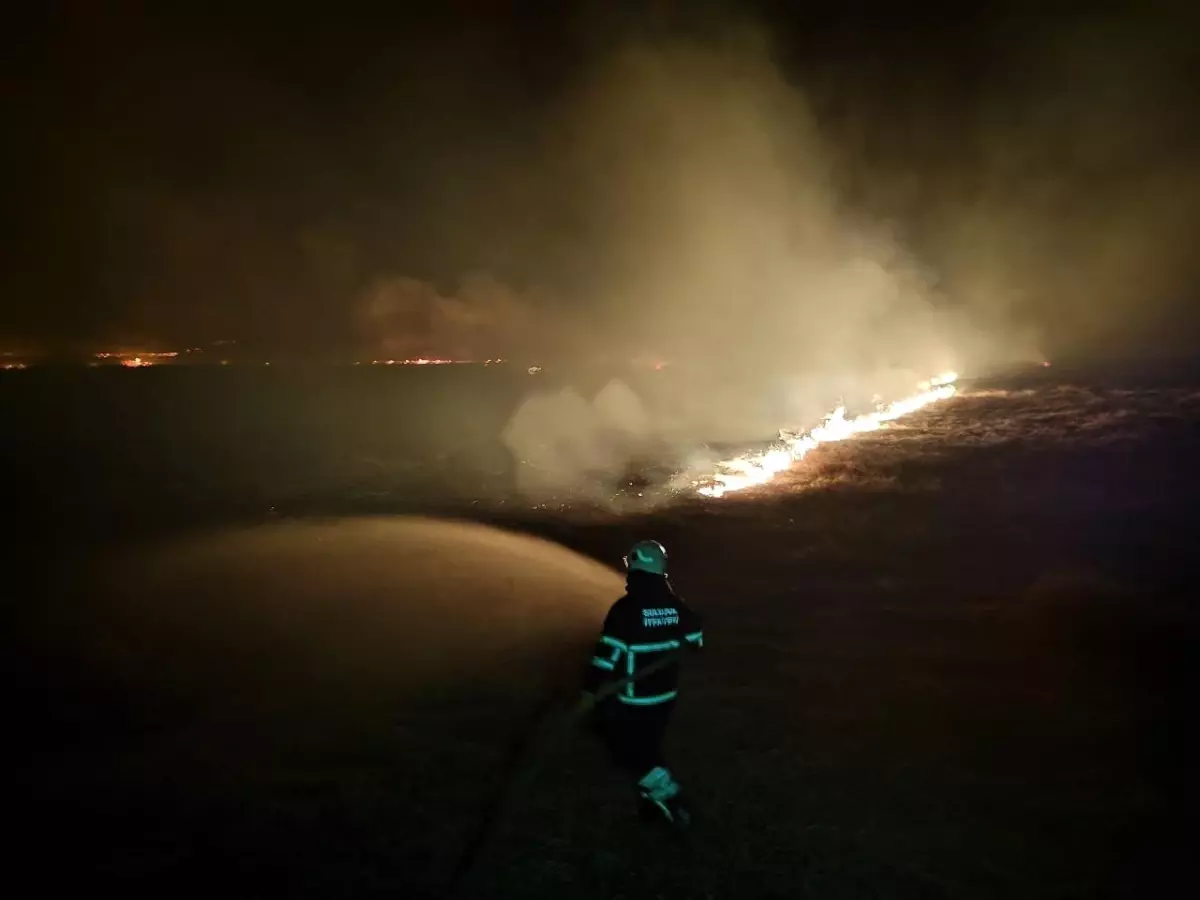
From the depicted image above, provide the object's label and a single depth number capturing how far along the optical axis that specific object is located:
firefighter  5.75
